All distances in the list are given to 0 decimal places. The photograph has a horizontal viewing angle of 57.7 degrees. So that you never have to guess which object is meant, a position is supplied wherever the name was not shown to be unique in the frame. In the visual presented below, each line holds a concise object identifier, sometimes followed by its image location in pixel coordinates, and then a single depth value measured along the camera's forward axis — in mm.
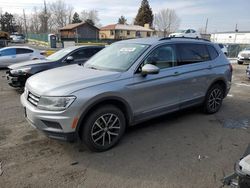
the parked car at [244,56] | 16641
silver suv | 3236
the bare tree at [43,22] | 73062
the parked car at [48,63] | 7191
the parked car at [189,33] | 30895
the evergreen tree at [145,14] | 70000
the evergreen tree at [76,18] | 84562
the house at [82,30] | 54169
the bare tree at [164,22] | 77812
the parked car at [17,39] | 45628
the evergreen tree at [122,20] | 92025
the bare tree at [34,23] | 84694
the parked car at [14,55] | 12133
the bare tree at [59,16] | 83188
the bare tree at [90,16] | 90919
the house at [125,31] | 60812
